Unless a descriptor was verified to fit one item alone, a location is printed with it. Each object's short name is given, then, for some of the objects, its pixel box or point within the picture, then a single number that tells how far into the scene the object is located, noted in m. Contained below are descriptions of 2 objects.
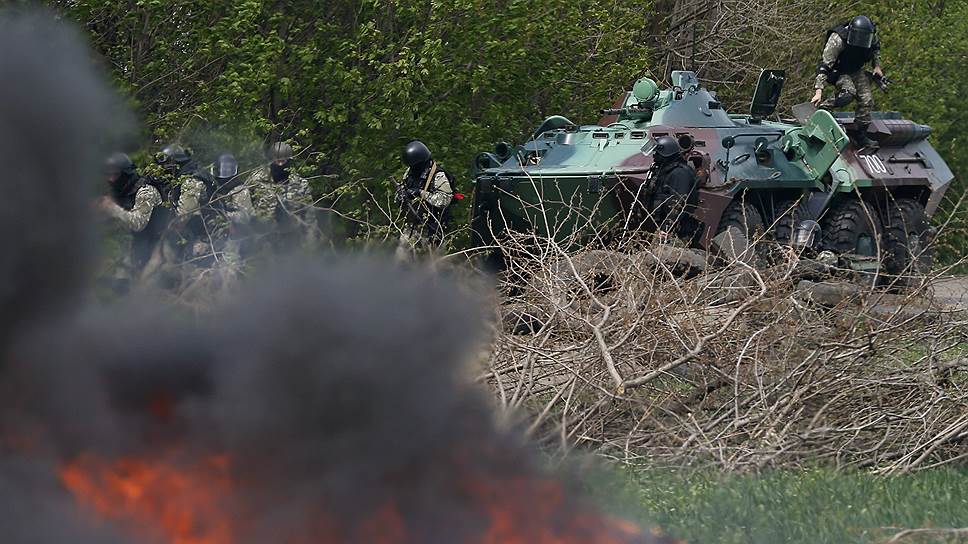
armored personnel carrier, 28.47
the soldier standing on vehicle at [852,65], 32.95
